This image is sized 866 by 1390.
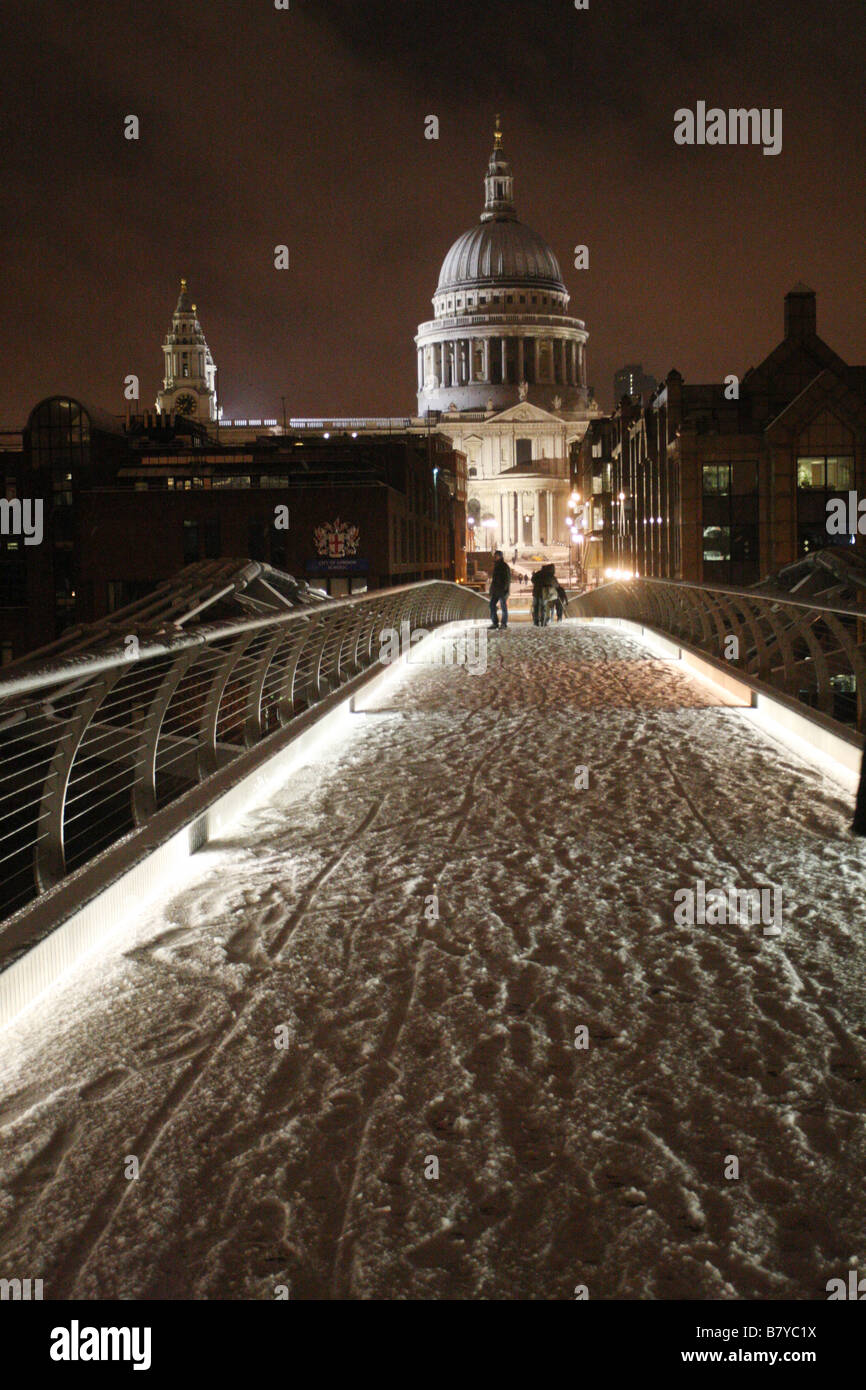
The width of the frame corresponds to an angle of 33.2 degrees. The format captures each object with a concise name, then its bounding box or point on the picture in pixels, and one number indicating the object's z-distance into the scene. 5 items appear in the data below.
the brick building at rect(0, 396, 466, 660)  70.81
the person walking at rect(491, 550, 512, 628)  30.31
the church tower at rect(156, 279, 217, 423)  195.88
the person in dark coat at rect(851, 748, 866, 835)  7.64
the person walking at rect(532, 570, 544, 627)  34.00
